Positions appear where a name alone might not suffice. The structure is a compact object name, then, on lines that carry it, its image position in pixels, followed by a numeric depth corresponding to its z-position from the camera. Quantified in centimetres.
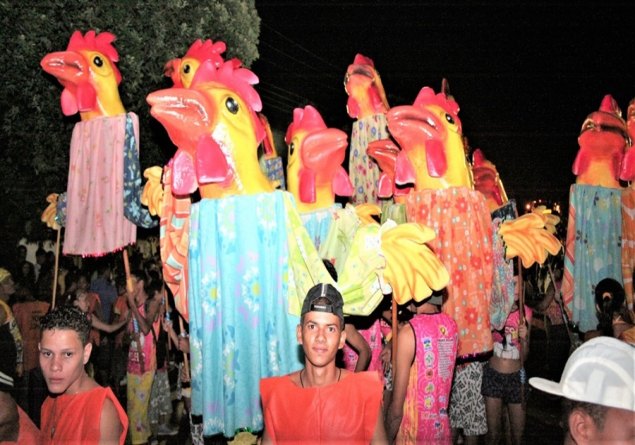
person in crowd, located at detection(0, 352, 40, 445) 249
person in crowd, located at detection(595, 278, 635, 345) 420
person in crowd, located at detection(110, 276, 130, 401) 711
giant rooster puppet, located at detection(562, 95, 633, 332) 575
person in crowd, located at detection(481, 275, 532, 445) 490
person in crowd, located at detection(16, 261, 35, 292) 858
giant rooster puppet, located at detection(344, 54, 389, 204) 594
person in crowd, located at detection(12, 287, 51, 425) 552
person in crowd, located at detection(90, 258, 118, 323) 726
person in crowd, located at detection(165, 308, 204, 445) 365
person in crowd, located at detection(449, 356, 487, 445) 502
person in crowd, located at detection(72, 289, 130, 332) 609
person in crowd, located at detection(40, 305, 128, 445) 249
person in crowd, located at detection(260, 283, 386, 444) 237
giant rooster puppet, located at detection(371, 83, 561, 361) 425
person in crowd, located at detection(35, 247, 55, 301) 800
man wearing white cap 183
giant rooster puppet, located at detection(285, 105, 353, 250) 474
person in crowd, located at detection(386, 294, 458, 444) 336
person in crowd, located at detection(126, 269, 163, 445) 580
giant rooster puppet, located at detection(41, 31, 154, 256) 453
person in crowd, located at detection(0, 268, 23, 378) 360
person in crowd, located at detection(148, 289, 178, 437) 604
